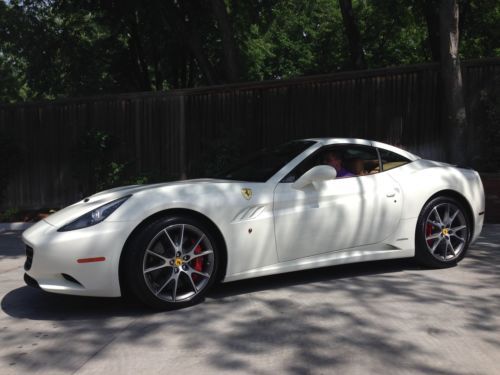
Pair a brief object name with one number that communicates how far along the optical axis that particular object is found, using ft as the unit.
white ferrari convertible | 12.88
